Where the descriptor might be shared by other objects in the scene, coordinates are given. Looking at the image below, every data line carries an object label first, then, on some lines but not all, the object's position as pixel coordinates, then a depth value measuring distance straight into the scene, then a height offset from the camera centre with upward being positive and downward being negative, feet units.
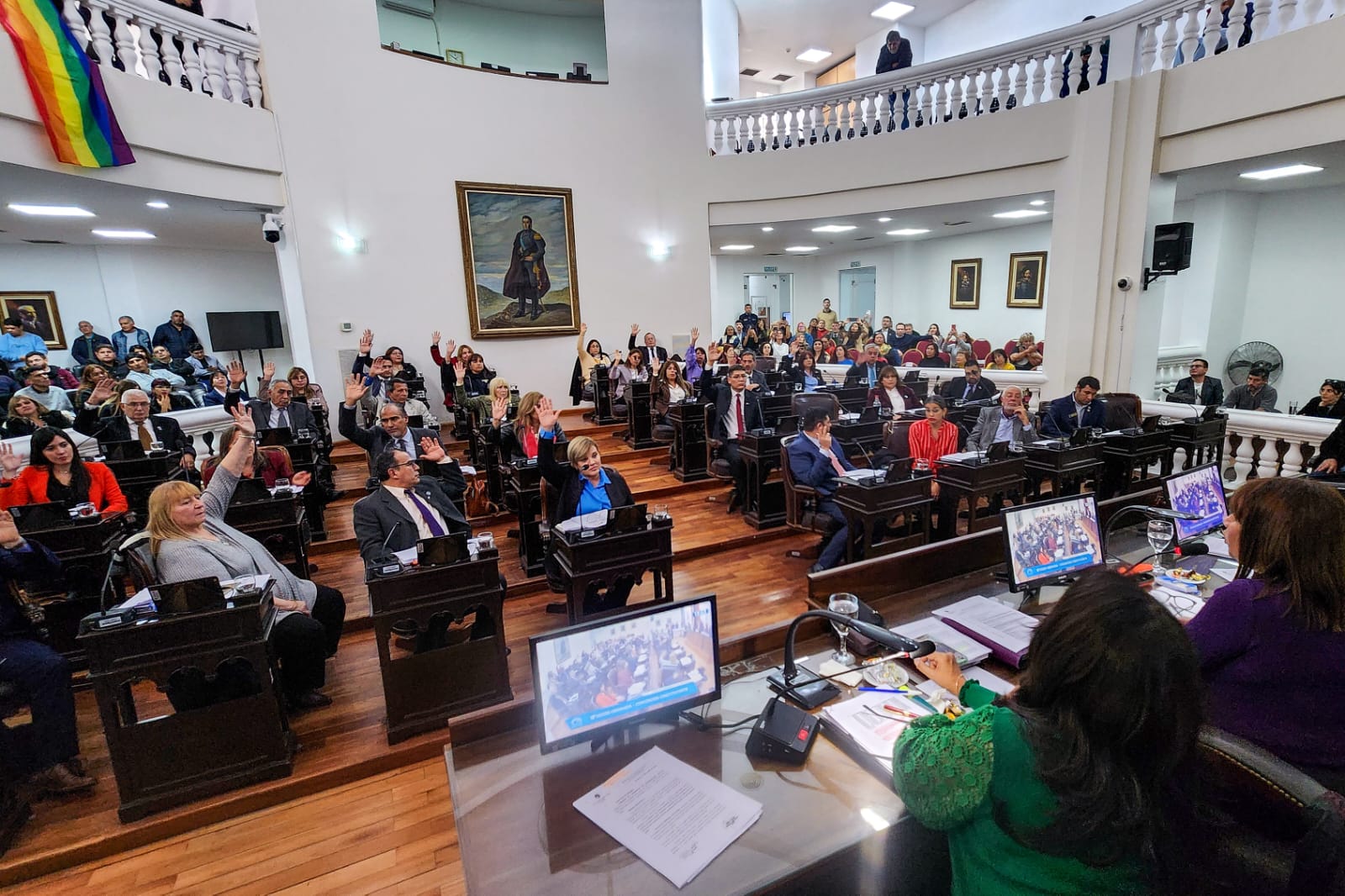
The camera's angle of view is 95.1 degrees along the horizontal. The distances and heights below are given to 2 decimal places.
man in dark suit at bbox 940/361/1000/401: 23.50 -2.72
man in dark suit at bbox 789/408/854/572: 14.39 -3.26
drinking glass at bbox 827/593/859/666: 6.59 -3.05
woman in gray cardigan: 9.06 -3.24
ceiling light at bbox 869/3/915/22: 34.22 +17.00
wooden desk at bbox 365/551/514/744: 9.24 -4.84
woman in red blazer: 12.23 -2.45
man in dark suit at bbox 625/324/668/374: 29.48 -1.01
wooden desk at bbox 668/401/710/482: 20.45 -3.84
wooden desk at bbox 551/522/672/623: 11.06 -4.15
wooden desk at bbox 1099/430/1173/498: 16.31 -3.92
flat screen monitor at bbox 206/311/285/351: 32.48 +0.84
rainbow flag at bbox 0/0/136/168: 15.62 +6.98
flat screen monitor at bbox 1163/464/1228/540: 9.78 -3.08
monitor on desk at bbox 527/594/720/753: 5.27 -3.00
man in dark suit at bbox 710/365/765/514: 18.86 -2.74
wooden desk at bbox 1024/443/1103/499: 15.34 -3.83
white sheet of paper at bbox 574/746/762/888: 4.46 -3.73
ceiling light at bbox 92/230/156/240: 26.96 +5.13
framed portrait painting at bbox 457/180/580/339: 27.55 +3.37
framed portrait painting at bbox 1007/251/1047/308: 35.53 +1.91
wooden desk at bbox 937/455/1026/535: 14.17 -3.92
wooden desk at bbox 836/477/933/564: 12.94 -3.99
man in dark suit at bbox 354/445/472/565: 10.64 -3.04
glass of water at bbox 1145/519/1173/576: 8.77 -3.23
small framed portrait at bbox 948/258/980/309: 38.91 +1.93
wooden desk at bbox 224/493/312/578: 13.05 -3.76
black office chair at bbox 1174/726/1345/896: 3.27 -2.99
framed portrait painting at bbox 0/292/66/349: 28.12 +2.01
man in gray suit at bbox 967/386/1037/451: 17.06 -3.12
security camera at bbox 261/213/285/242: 23.38 +4.41
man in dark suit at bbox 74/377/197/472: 16.01 -1.91
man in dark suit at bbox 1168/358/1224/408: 21.47 -3.01
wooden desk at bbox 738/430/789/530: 17.04 -4.38
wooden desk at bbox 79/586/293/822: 7.91 -4.96
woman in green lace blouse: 3.48 -2.57
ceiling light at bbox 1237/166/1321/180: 21.27 +4.50
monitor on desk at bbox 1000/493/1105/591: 7.91 -3.01
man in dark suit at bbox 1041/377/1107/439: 18.84 -3.13
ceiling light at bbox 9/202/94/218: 21.25 +4.97
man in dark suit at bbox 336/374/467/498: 13.96 -2.43
